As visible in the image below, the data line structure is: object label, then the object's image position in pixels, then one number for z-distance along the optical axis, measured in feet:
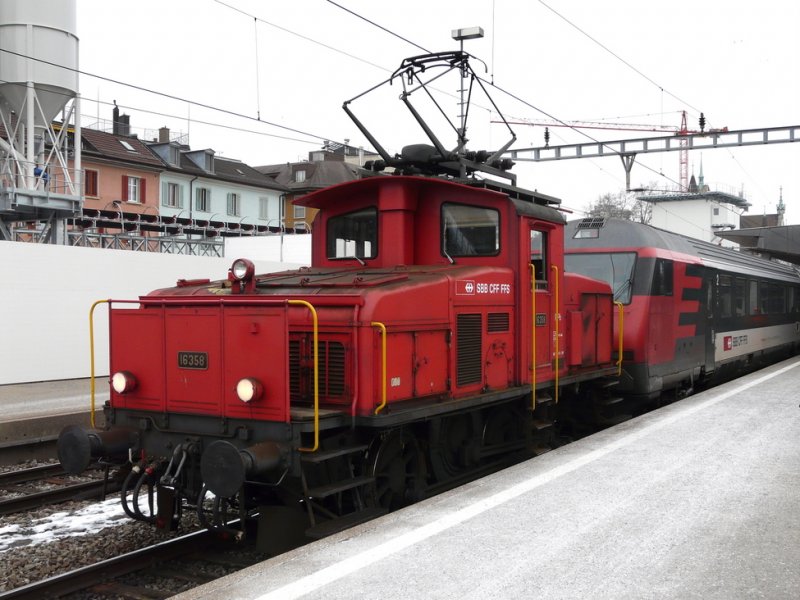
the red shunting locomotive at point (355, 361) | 17.69
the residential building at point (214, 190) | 131.23
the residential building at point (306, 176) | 168.14
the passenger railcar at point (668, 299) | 37.19
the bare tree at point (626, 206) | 210.38
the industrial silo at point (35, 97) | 64.23
